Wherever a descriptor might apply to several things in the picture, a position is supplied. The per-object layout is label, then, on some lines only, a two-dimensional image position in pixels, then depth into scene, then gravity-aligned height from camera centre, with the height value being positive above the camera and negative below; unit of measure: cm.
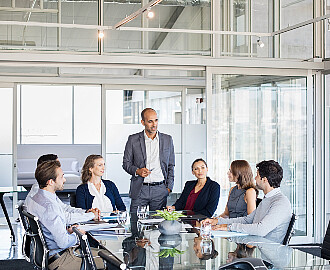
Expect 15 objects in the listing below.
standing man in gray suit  654 -32
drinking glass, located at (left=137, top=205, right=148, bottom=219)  493 -62
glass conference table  336 -70
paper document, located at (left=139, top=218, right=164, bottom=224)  492 -70
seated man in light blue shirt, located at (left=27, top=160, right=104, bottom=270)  453 -63
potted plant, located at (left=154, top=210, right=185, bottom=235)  428 -64
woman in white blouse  580 -52
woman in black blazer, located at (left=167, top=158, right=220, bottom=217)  584 -58
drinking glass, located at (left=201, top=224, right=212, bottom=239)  406 -64
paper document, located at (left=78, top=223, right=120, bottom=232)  455 -69
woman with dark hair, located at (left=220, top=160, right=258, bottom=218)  542 -46
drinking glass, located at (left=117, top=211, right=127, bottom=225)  473 -63
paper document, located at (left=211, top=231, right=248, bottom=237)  426 -70
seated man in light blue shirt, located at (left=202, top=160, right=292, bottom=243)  433 -57
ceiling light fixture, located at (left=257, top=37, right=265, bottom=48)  758 +114
